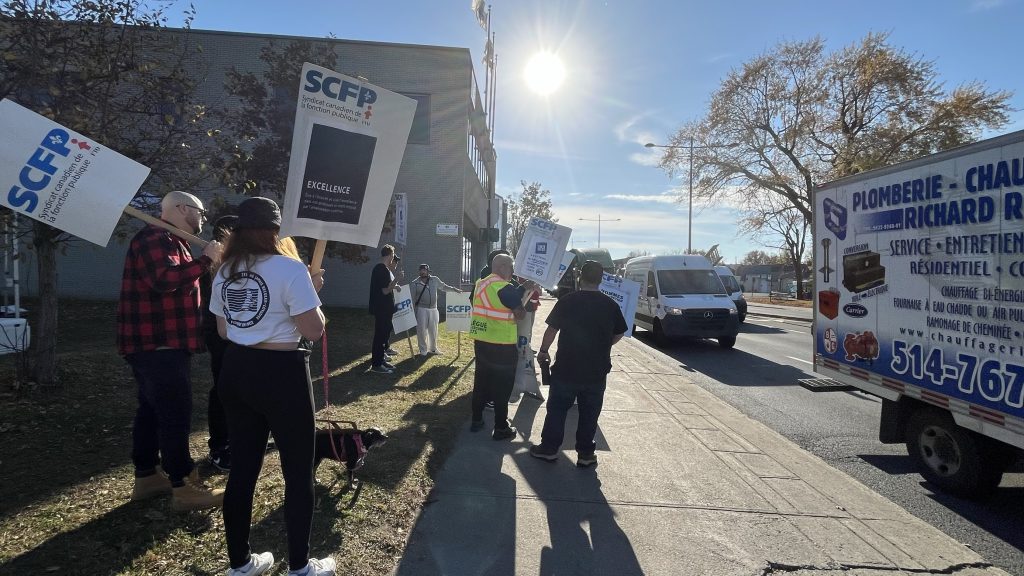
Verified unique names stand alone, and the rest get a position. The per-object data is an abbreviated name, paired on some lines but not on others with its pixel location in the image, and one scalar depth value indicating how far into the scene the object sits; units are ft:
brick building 57.00
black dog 11.82
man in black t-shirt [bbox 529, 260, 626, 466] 15.10
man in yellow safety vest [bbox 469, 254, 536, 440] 16.89
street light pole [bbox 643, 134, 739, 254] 102.47
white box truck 12.50
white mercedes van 41.75
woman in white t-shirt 7.73
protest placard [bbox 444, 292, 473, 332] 32.12
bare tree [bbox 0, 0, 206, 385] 15.94
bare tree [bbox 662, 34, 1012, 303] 79.25
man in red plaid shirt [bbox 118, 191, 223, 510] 9.95
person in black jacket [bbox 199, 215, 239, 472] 12.60
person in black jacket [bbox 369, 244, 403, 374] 25.75
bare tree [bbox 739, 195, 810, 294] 104.52
